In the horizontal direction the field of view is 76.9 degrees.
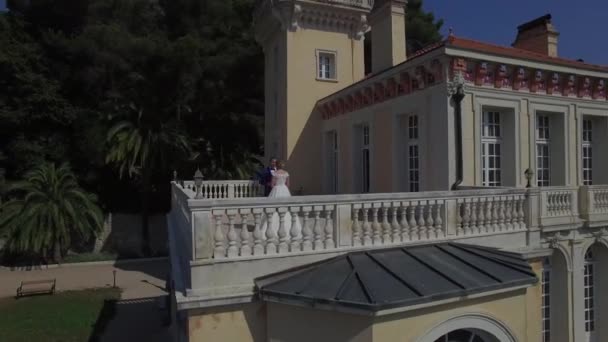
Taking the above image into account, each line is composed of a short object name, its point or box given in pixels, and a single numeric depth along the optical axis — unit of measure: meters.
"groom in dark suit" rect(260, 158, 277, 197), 9.96
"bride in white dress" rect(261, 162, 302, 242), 7.70
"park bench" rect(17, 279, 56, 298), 15.04
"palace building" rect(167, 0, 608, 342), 4.47
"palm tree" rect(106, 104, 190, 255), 20.41
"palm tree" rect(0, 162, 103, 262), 18.47
